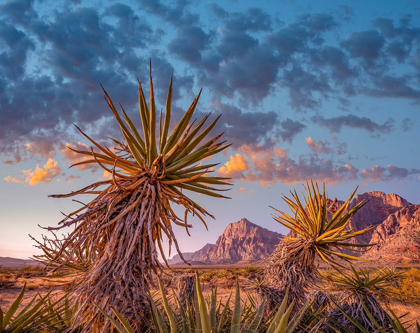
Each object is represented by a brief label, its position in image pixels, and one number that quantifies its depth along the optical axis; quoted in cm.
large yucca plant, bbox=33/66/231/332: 320
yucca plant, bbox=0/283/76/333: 271
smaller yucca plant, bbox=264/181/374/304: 634
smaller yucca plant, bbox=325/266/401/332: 558
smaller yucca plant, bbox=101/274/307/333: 204
